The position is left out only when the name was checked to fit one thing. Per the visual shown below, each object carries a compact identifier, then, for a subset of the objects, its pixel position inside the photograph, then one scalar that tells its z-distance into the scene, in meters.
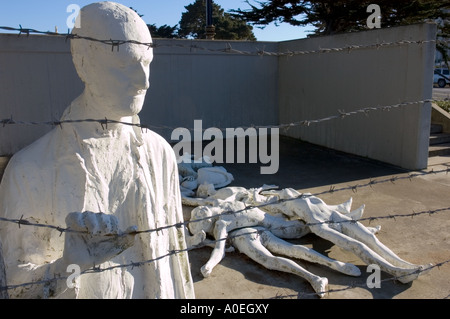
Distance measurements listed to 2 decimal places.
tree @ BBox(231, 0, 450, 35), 13.52
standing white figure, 1.48
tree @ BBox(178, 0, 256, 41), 26.53
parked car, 25.19
